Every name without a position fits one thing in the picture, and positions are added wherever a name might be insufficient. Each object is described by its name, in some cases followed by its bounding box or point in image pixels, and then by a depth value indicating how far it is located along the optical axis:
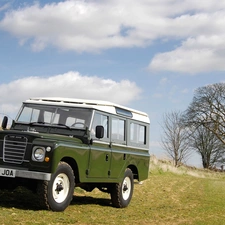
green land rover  8.89
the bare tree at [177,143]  53.19
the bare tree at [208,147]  53.53
